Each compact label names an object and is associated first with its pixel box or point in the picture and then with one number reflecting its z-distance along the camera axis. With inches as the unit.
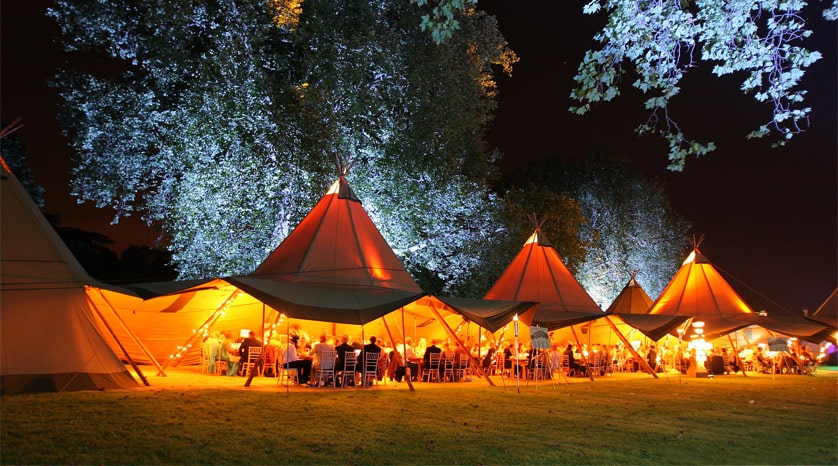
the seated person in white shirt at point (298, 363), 560.7
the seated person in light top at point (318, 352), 548.4
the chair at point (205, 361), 673.0
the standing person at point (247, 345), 644.7
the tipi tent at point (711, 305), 870.4
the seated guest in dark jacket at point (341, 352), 558.3
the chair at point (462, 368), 676.1
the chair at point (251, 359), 635.5
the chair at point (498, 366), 830.2
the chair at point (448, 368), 665.6
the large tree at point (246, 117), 709.3
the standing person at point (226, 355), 652.1
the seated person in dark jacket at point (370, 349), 572.0
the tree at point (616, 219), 1574.8
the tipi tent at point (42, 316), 407.2
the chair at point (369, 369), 561.9
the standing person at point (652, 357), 942.3
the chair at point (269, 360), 671.8
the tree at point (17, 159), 839.1
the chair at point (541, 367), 716.0
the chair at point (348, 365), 556.4
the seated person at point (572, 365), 825.5
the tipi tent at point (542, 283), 825.5
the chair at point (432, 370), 660.7
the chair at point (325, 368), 547.0
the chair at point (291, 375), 565.8
